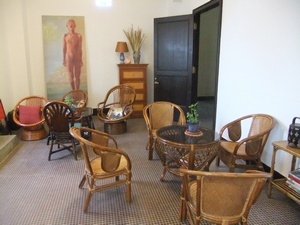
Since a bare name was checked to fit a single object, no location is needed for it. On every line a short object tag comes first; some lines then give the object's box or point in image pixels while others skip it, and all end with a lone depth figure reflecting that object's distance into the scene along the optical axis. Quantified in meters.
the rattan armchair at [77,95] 5.34
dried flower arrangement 5.68
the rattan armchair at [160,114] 3.63
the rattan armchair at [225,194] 1.50
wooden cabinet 5.58
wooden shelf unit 2.20
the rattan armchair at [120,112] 4.63
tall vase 5.70
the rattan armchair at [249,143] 2.69
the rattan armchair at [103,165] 2.23
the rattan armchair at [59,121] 3.33
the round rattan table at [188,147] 2.46
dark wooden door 4.86
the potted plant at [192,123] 2.76
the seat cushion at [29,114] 4.29
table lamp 5.59
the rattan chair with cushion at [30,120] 4.28
